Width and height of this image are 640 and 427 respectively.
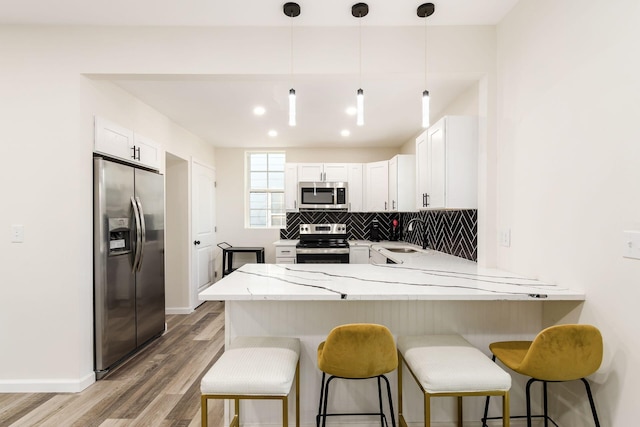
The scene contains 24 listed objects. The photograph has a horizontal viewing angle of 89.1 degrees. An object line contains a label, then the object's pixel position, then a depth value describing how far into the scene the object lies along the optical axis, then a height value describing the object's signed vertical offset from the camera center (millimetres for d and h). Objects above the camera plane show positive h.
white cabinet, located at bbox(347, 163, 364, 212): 5023 +409
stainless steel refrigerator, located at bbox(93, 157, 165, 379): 2510 -395
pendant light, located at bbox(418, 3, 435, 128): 1931 +1305
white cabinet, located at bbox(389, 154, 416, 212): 4254 +407
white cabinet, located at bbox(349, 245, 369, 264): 4641 -580
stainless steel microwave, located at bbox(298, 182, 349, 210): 4918 +283
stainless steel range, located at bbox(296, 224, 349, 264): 4586 -459
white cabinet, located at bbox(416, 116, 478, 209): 2500 +400
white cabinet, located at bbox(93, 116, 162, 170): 2576 +633
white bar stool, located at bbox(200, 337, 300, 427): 1387 -706
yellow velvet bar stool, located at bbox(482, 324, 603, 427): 1388 -611
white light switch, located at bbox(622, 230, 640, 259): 1345 -136
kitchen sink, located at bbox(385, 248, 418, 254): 3987 -459
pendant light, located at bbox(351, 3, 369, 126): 1992 +1329
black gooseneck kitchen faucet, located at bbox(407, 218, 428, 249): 4070 -221
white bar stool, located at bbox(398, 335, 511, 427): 1404 -709
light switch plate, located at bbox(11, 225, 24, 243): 2357 -129
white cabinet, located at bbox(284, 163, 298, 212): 4996 +443
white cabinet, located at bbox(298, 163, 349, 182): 4992 +656
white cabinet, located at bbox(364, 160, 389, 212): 4766 +403
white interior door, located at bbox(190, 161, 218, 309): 4521 -211
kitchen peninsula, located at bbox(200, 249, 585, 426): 1919 -644
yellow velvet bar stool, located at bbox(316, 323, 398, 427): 1416 -611
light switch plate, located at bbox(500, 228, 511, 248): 2270 -176
